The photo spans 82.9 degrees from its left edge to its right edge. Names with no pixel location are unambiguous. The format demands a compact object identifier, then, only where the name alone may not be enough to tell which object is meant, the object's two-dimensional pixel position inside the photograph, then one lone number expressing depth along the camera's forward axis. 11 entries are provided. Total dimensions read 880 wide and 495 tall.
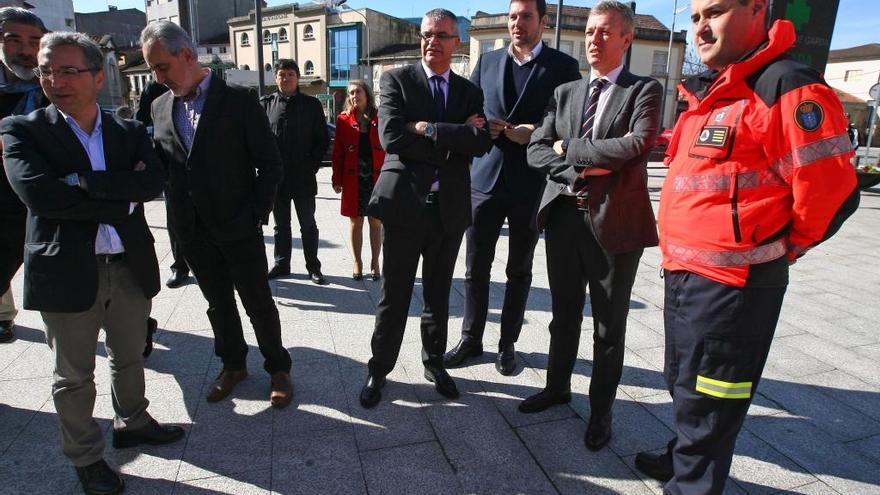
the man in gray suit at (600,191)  2.38
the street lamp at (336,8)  36.99
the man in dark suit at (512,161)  3.09
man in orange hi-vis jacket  1.63
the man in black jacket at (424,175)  2.71
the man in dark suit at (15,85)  2.98
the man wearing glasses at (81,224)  2.07
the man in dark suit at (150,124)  4.25
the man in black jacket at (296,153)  5.07
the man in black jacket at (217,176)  2.64
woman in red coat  5.12
